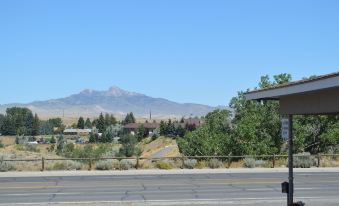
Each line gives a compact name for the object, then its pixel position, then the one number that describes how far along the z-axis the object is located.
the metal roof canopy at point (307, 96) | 9.52
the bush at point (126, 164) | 32.97
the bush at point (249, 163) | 34.12
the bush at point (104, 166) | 32.88
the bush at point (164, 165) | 33.20
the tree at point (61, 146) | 106.94
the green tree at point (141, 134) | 152.69
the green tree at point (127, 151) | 74.88
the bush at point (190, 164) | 33.53
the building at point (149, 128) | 189.75
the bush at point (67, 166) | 32.78
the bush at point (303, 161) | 34.59
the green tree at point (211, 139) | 43.94
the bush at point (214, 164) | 34.00
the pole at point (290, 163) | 12.74
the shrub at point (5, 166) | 32.22
